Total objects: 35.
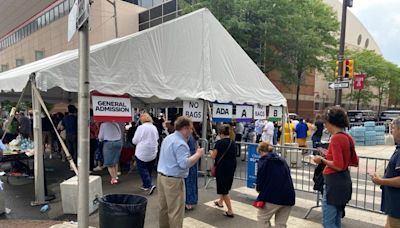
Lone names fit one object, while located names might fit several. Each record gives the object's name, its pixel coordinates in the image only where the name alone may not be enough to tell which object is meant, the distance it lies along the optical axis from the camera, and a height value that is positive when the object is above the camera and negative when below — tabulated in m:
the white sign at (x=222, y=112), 10.52 -0.44
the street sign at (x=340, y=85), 13.08 +0.59
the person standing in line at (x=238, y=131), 14.62 -1.39
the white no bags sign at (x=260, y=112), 11.77 -0.46
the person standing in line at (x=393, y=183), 3.58 -0.85
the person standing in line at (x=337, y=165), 4.05 -0.77
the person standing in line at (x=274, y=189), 4.46 -1.16
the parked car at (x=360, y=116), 37.30 -1.72
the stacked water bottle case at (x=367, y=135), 21.09 -2.09
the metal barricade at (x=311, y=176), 7.57 -2.24
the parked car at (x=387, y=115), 37.88 -1.54
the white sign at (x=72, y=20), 4.00 +0.89
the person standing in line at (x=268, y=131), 13.45 -1.26
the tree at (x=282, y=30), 23.22 +5.05
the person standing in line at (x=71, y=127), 10.52 -0.97
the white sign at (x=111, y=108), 7.69 -0.28
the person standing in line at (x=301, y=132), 14.87 -1.42
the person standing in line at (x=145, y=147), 7.52 -1.10
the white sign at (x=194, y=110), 9.81 -0.36
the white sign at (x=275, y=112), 12.52 -0.48
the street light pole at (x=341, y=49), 13.63 +2.06
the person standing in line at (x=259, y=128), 16.16 -1.37
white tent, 7.59 +0.74
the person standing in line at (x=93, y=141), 10.52 -1.40
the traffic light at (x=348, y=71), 13.95 +1.19
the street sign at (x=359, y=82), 21.05 +1.13
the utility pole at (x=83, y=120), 3.91 -0.28
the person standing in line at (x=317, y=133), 15.56 -1.53
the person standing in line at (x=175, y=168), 4.69 -0.98
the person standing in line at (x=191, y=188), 6.62 -1.75
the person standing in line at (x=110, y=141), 8.30 -1.09
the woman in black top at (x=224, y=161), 6.14 -1.12
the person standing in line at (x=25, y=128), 13.18 -1.29
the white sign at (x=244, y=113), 11.19 -0.48
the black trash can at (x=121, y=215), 4.09 -1.41
